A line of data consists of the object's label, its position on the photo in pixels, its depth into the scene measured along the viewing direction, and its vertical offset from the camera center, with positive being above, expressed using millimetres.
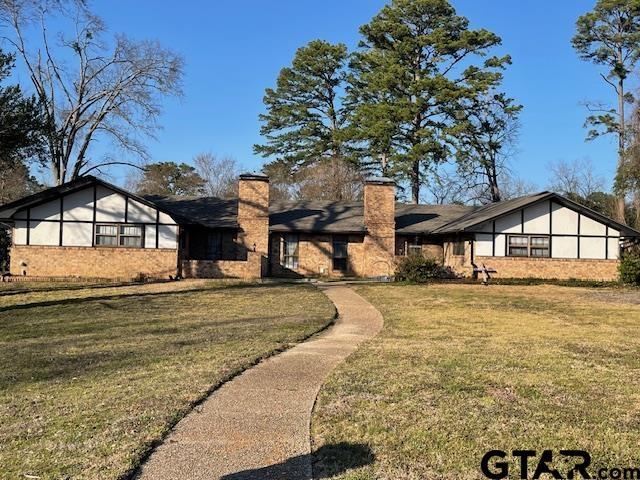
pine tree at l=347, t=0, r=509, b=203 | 38844 +13364
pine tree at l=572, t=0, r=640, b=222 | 38188 +16357
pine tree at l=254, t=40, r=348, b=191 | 44656 +12919
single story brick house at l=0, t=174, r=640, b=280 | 23875 +1284
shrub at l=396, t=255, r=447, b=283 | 23172 -192
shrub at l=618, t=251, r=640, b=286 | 23891 -38
